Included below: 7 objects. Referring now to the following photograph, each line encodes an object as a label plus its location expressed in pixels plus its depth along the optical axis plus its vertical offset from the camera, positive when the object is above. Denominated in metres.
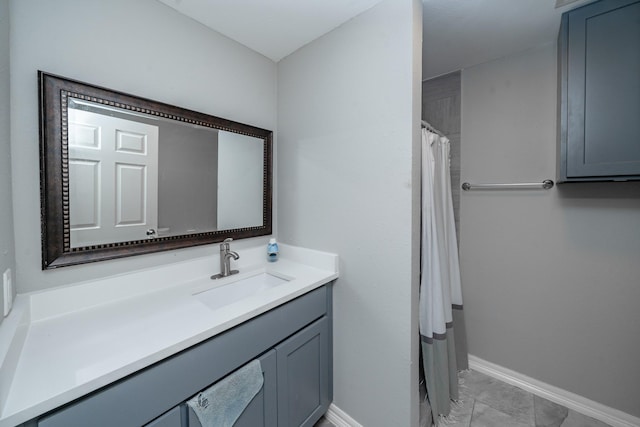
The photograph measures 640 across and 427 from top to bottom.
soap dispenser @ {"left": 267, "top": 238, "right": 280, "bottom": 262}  1.67 -0.27
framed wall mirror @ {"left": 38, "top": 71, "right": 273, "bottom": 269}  0.97 +0.17
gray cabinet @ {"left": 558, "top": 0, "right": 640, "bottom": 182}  1.19 +0.61
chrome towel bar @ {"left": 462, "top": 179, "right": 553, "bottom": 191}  1.60 +0.18
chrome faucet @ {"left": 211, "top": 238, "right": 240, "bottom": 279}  1.43 -0.28
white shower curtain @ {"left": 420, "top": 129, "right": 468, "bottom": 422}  1.40 -0.50
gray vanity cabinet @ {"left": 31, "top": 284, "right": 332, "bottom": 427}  0.67 -0.59
